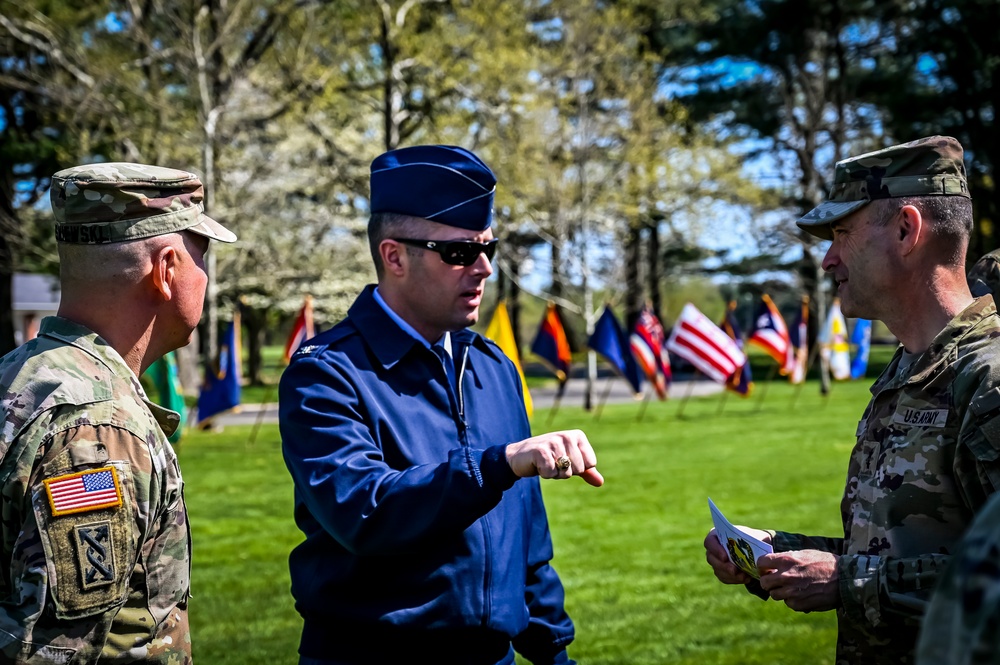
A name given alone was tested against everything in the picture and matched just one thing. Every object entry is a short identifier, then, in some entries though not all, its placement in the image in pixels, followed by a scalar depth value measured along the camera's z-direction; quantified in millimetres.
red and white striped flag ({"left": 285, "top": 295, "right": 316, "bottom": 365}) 16734
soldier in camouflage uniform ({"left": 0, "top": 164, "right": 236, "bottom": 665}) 2061
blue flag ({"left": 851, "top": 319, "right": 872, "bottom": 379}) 23328
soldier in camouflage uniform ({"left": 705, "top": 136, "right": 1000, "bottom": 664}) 2512
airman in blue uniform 2535
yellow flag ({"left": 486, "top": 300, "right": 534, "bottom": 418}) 15359
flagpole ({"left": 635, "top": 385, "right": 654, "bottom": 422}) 23519
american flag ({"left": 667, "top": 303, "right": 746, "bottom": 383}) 20422
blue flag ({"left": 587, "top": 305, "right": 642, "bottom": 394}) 21000
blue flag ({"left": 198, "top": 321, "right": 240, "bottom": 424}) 16891
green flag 14273
